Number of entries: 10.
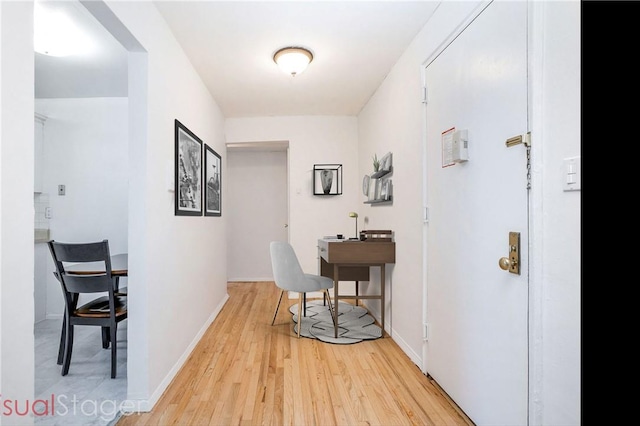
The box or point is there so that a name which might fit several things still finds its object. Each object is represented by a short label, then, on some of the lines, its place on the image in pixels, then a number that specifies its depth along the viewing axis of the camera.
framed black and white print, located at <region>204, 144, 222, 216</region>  3.29
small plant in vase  3.31
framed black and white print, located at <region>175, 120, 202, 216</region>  2.43
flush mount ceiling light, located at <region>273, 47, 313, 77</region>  2.55
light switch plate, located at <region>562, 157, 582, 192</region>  1.08
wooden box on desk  3.04
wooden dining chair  2.09
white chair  3.11
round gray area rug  2.96
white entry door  1.35
